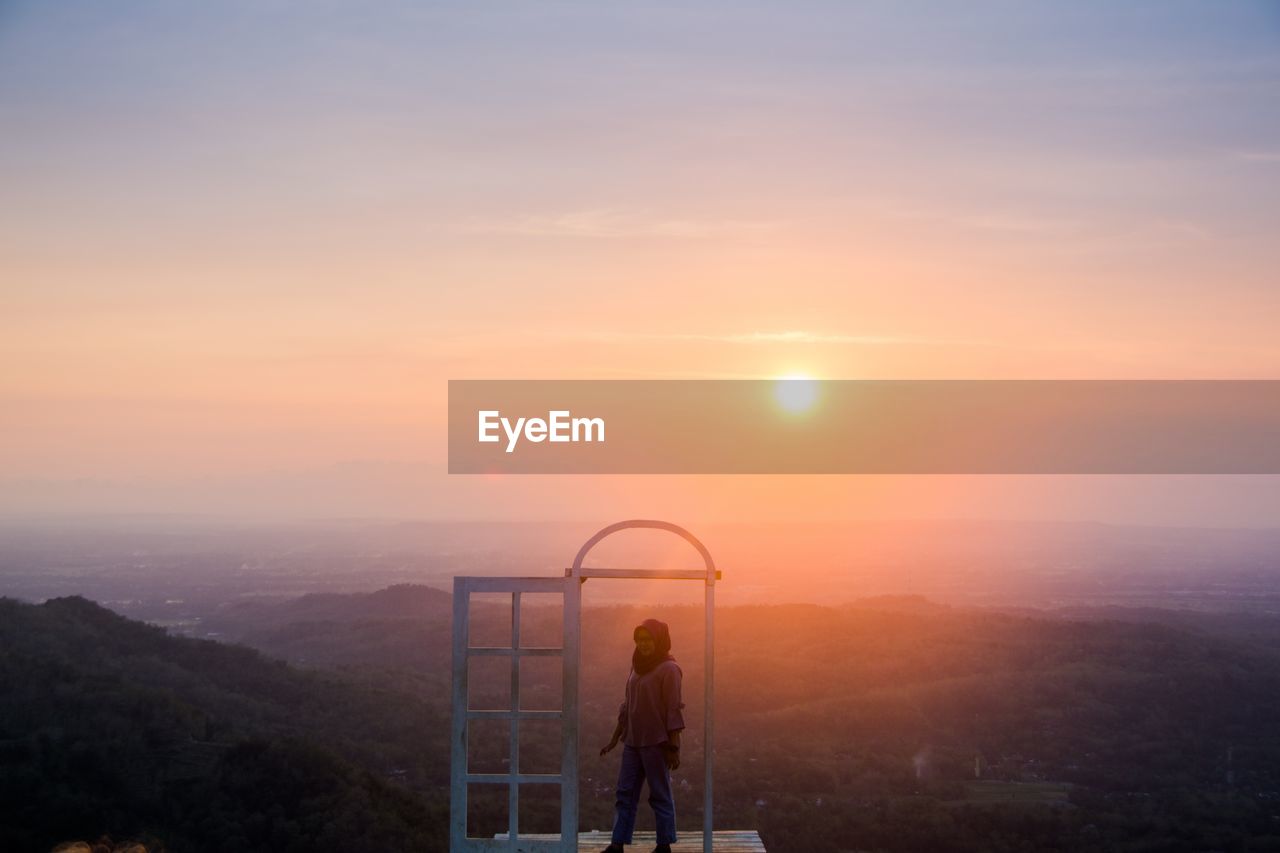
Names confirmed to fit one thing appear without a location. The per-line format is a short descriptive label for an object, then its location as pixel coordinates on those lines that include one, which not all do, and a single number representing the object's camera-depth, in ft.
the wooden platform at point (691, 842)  35.50
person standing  33.04
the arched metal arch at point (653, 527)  33.58
